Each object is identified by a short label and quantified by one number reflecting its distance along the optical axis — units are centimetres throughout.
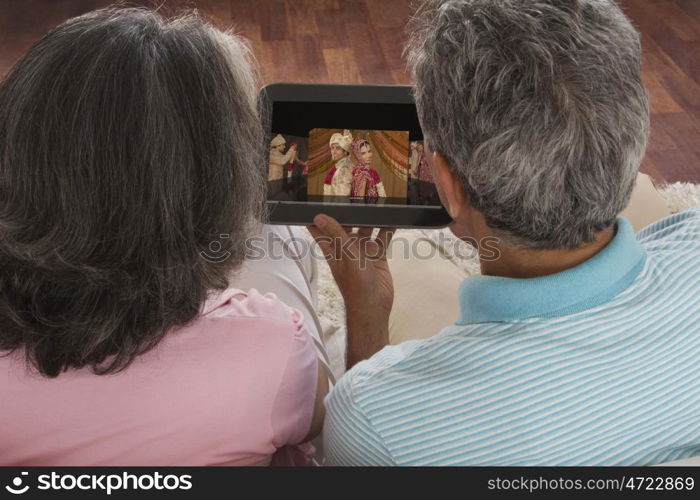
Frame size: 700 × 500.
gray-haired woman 84
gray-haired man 82
